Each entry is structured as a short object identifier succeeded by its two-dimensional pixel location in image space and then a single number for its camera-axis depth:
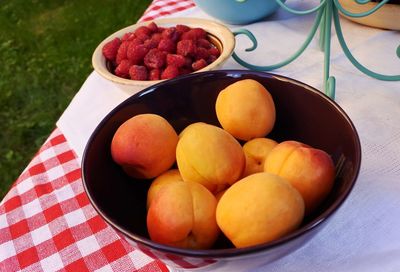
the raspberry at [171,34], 0.67
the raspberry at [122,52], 0.66
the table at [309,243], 0.42
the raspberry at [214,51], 0.67
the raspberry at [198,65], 0.63
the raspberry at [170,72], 0.61
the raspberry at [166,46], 0.65
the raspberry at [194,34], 0.67
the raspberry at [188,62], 0.63
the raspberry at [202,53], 0.65
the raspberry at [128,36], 0.69
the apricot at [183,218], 0.35
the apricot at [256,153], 0.42
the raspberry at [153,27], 0.70
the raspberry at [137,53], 0.64
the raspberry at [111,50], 0.68
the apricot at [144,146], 0.42
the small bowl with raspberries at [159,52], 0.62
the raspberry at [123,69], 0.64
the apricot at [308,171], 0.37
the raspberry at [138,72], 0.62
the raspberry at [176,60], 0.62
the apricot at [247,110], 0.45
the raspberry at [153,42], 0.65
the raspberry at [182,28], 0.69
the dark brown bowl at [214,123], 0.33
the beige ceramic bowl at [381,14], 0.69
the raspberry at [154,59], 0.63
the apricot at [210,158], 0.39
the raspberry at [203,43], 0.67
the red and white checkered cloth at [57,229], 0.45
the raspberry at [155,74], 0.62
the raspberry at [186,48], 0.64
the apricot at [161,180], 0.42
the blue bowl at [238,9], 0.77
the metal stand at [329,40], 0.58
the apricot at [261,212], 0.33
